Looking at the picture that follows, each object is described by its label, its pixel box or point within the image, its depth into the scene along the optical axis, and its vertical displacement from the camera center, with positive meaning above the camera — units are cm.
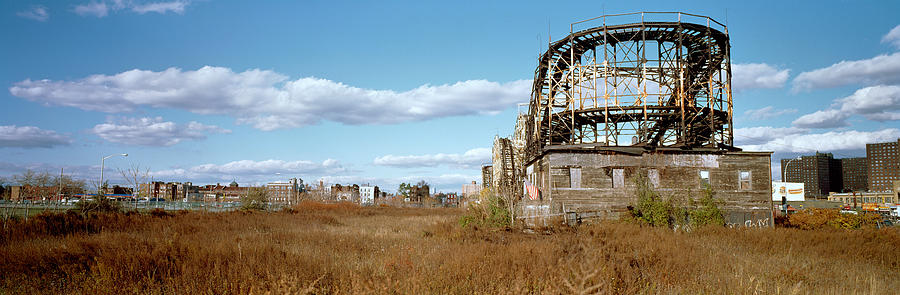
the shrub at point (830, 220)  2319 -216
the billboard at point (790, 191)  6606 -202
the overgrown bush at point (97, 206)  2375 -139
